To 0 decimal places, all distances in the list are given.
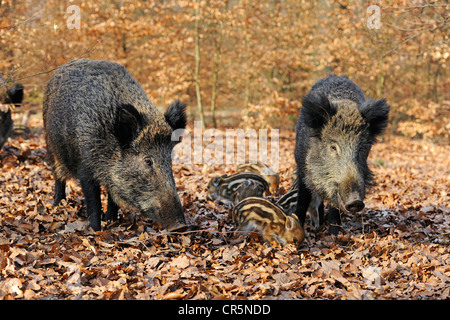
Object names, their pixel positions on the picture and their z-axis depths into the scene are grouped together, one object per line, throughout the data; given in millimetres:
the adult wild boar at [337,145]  4434
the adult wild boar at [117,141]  4301
